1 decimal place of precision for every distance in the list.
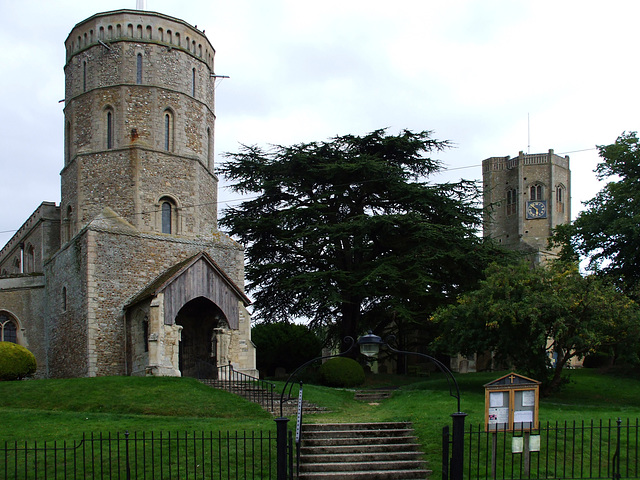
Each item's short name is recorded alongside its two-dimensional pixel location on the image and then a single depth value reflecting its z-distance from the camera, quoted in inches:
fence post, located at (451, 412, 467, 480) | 553.0
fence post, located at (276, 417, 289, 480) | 560.7
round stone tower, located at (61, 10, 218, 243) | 1195.9
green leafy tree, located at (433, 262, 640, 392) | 941.2
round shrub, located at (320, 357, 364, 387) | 1213.7
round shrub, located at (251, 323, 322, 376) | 1605.6
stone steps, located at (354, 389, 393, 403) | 1069.8
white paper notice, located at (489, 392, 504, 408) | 574.6
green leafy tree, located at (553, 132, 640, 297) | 1277.1
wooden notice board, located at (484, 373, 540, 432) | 573.9
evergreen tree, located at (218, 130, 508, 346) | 1301.7
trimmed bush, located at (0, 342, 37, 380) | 1017.5
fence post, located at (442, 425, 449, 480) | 550.9
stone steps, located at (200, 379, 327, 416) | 868.6
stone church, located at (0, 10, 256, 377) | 1103.6
